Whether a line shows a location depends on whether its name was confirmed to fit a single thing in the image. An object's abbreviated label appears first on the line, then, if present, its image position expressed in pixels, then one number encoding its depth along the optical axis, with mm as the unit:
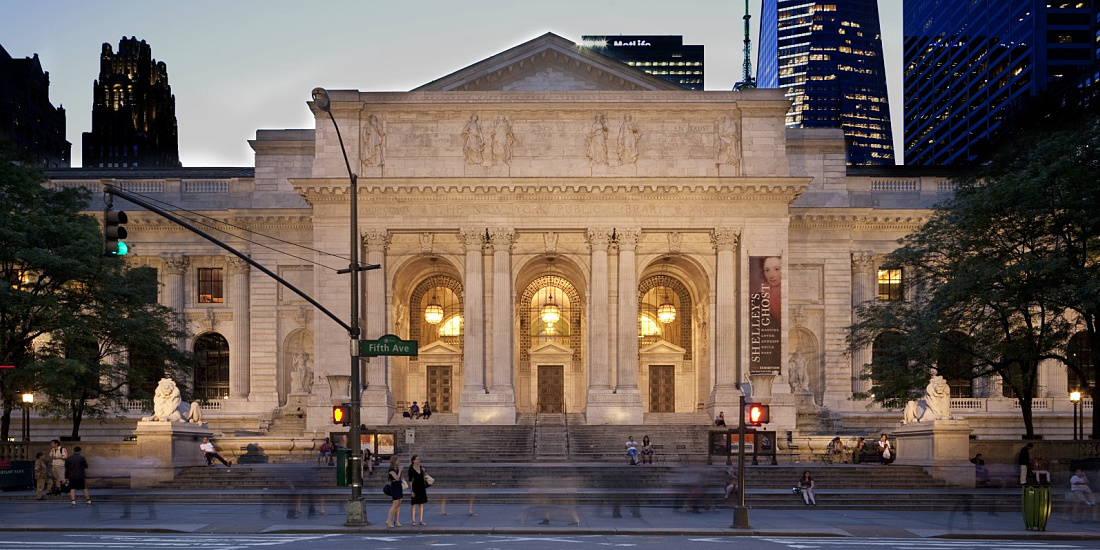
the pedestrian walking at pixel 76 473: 32531
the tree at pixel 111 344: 44781
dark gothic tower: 165500
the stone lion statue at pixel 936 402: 39906
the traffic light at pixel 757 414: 28516
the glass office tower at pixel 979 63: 127062
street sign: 26891
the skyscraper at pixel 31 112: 134750
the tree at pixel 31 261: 42656
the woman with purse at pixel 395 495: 26844
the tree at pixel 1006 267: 39875
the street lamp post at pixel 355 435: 26781
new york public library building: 55656
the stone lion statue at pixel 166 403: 39688
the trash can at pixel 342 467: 26672
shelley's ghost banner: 54656
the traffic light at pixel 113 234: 21094
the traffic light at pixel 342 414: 27016
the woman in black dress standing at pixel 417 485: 27328
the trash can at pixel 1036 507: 27734
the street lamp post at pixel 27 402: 42500
